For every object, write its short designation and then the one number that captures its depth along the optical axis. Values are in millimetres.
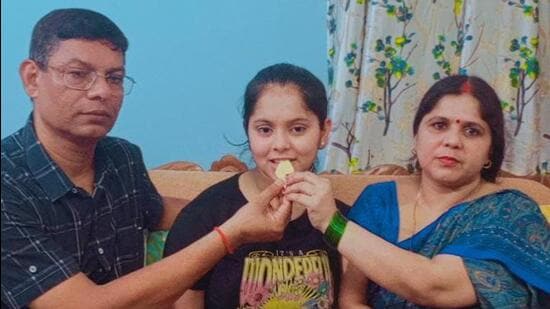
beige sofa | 1317
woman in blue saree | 1062
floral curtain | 1533
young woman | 1102
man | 942
